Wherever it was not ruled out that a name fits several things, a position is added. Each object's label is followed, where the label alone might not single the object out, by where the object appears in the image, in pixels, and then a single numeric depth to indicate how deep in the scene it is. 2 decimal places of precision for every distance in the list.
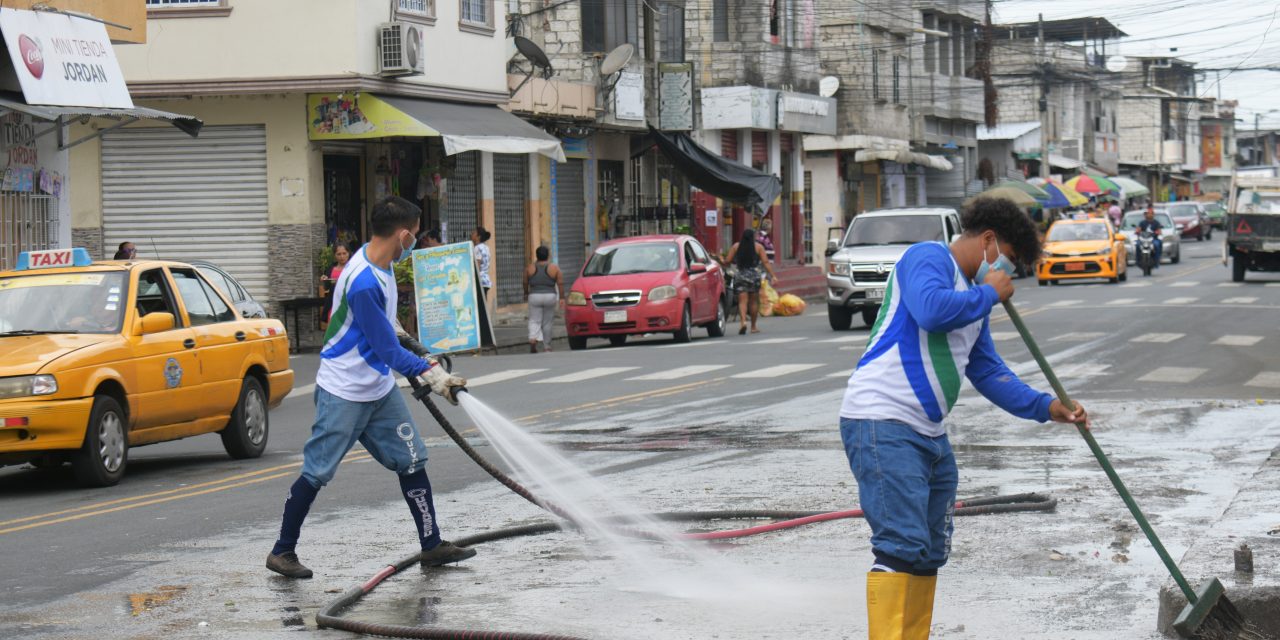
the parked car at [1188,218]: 82.44
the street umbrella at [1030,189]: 62.20
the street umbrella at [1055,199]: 65.56
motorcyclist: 53.81
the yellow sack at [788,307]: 37.25
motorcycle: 50.19
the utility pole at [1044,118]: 70.31
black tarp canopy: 40.84
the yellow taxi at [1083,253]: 44.53
